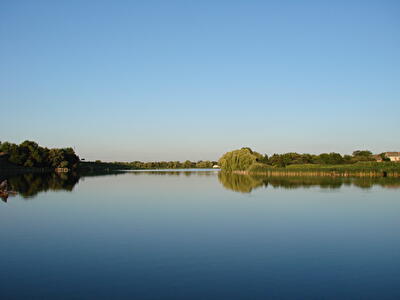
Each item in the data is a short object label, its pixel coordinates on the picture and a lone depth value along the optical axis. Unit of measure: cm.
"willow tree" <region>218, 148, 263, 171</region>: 9169
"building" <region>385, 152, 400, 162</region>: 13675
